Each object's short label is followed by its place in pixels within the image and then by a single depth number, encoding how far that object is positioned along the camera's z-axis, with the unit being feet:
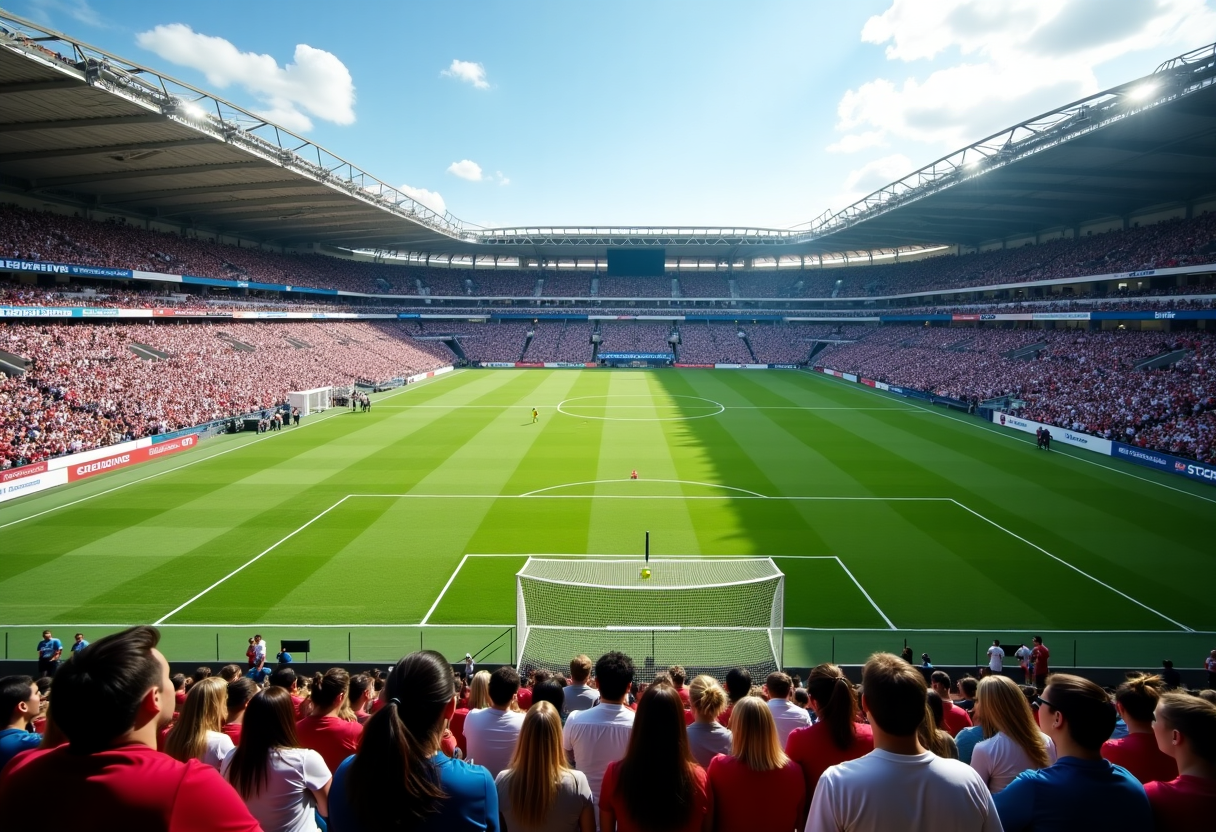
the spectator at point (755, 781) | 11.97
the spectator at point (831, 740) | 14.02
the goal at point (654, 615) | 43.70
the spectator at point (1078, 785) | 10.02
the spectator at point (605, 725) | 15.17
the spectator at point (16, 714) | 13.60
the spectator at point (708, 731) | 15.88
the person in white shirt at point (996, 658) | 40.90
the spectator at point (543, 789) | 11.21
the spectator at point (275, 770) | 12.45
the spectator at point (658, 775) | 10.77
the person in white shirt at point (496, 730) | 16.34
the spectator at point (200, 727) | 15.03
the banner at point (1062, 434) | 107.24
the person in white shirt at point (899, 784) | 9.05
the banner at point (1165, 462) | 88.40
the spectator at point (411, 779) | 9.06
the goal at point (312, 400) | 143.43
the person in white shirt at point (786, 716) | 19.43
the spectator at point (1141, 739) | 14.02
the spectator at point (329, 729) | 16.05
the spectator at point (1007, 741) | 14.67
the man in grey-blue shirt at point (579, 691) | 22.20
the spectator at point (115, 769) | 7.08
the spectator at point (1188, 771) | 10.51
